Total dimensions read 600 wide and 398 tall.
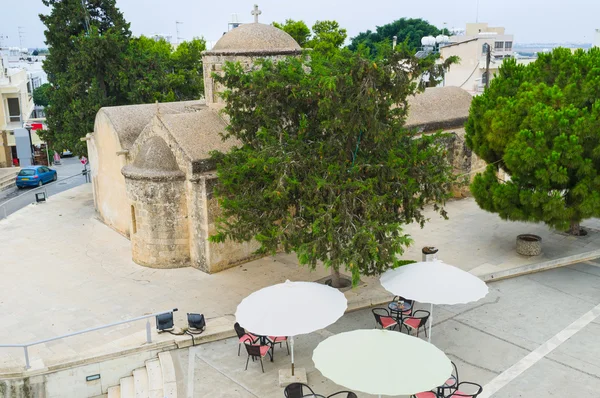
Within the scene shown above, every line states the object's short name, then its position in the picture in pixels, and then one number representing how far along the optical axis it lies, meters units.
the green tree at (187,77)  27.97
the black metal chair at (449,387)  9.52
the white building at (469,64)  43.47
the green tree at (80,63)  24.17
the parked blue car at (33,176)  30.25
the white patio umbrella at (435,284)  10.50
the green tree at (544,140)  14.52
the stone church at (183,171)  15.86
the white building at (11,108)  36.06
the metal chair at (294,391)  9.56
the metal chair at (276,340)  11.36
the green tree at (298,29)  42.78
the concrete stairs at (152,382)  10.51
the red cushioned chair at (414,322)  11.85
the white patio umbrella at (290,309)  9.58
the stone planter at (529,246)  16.94
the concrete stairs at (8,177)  31.06
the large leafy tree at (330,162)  11.65
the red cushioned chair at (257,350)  10.89
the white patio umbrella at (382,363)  7.75
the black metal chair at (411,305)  12.43
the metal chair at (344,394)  9.38
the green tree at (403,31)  76.31
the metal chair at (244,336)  11.25
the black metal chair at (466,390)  9.41
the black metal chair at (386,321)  11.86
